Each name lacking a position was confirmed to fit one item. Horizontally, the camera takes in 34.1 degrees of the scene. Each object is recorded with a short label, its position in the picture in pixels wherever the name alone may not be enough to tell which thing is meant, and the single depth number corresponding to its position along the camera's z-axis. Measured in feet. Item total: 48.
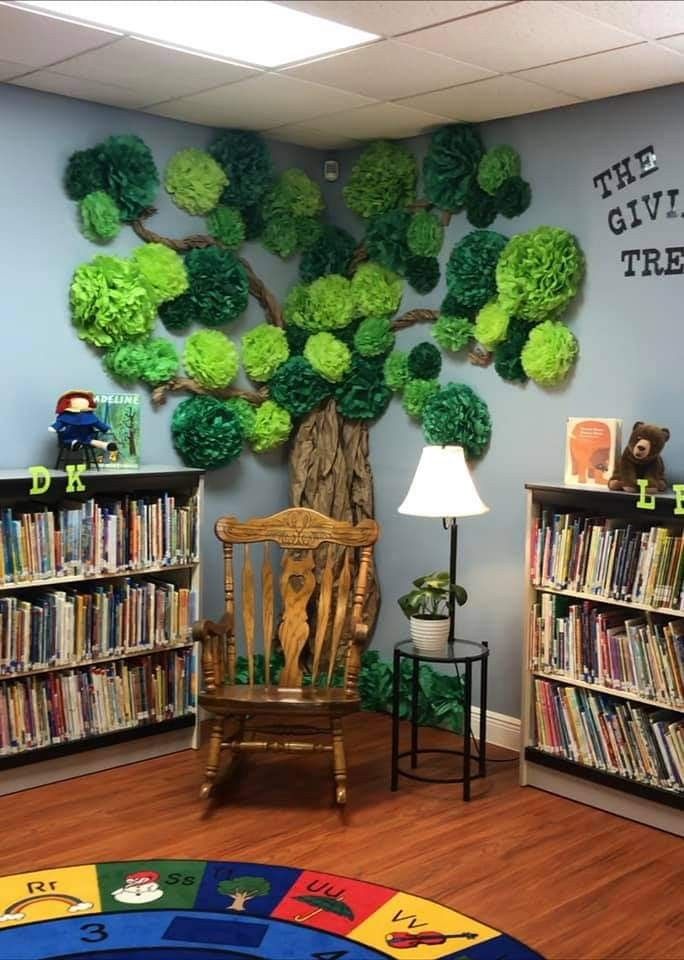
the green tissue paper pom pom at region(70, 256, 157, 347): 14.28
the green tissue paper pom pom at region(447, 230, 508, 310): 14.73
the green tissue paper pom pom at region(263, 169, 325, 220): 16.38
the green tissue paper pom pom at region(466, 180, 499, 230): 14.87
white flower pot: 13.50
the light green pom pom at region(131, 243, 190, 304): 14.93
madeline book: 14.57
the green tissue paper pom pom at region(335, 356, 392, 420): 16.48
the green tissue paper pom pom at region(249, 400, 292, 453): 16.44
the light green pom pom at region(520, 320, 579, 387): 14.10
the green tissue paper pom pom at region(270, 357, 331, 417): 16.43
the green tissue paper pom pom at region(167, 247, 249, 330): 15.46
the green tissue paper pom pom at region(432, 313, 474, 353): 15.29
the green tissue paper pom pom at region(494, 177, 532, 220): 14.49
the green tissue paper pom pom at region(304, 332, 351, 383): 16.34
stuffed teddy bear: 12.46
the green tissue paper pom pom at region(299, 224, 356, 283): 16.70
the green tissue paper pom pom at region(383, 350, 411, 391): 16.20
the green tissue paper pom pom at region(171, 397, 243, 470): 15.55
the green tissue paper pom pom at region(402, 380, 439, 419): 15.88
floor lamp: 13.39
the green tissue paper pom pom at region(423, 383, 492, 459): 15.25
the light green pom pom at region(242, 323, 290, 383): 16.24
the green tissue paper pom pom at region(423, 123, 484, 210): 14.92
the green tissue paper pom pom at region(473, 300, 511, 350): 14.61
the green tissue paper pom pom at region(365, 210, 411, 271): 15.97
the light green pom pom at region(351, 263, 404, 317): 16.28
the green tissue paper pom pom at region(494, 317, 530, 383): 14.64
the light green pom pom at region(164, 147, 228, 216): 15.23
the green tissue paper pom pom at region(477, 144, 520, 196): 14.52
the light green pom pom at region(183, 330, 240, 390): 15.57
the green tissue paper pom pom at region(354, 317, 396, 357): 16.26
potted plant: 13.51
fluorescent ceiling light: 10.67
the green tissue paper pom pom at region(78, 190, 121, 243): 14.30
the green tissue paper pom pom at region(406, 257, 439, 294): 15.79
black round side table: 13.25
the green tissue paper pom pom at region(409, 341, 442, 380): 15.83
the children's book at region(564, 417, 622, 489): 12.96
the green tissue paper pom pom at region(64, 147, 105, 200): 14.15
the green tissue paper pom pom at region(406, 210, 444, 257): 15.62
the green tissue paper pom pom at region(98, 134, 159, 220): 14.37
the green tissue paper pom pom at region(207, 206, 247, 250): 15.72
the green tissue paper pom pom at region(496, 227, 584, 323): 13.87
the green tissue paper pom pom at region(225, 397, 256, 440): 16.12
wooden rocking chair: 12.75
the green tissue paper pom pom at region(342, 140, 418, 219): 15.94
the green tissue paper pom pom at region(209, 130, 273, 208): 15.60
